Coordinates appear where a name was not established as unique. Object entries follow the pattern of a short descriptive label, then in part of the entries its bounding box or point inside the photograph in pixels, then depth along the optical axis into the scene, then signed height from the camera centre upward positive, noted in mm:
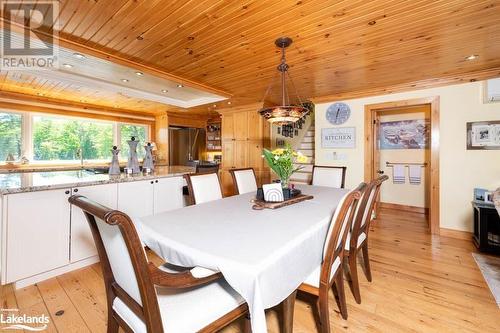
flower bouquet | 2156 +58
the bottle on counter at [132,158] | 2959 +107
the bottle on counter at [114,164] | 2806 +27
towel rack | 4641 +45
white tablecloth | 961 -394
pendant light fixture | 2002 +478
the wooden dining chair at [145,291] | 825 -561
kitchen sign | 4129 +539
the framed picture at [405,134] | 4605 +667
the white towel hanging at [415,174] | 4676 -160
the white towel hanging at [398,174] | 4832 -165
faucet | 4914 +287
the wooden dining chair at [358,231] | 1771 -532
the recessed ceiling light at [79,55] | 2452 +1211
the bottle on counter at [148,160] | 3200 +89
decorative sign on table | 2021 -236
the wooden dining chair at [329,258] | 1276 -543
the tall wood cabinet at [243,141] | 5016 +573
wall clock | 4191 +986
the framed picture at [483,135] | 3045 +425
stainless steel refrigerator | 5898 +591
